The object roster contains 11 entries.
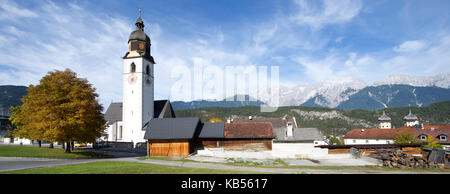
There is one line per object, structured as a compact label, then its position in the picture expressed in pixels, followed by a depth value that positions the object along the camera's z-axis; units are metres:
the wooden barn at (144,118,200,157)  31.88
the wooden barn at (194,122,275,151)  34.31
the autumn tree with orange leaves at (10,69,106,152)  27.33
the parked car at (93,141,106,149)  47.47
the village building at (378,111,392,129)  114.56
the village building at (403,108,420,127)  117.62
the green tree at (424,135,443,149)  51.66
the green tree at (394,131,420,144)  53.96
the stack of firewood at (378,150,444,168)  23.28
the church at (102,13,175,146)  49.56
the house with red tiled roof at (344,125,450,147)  63.17
